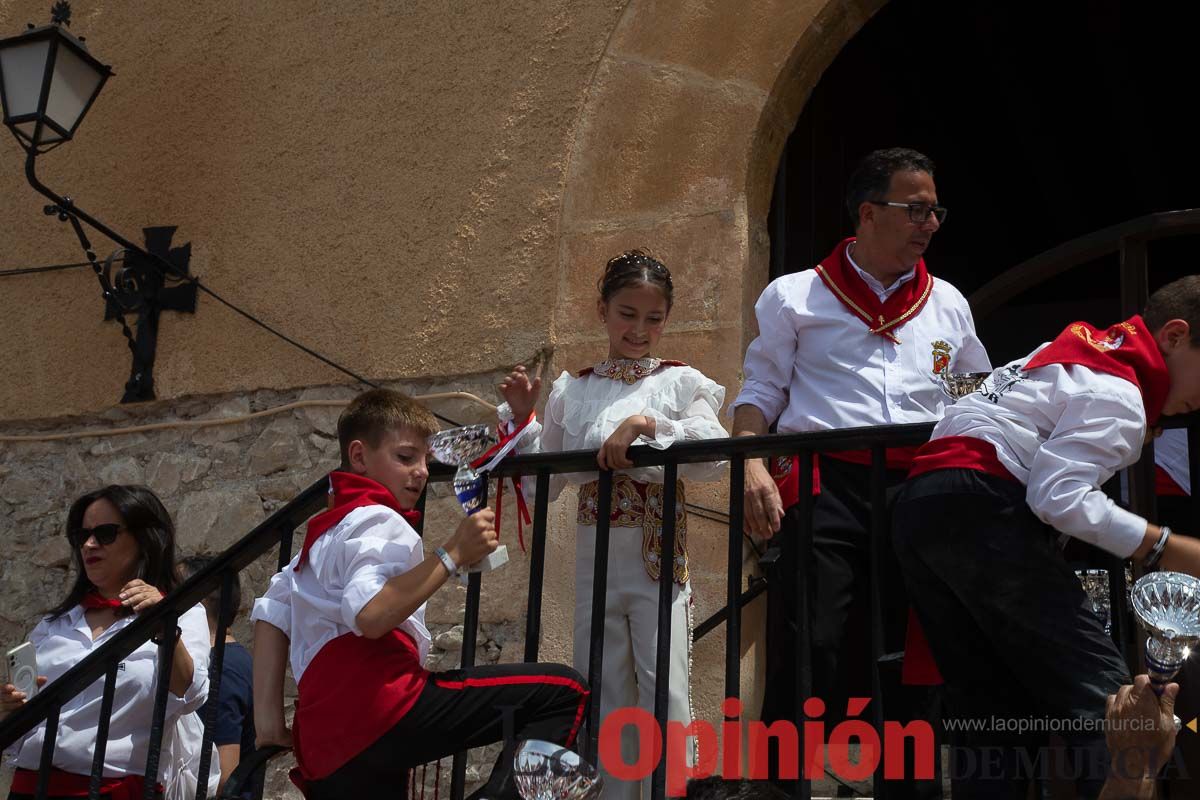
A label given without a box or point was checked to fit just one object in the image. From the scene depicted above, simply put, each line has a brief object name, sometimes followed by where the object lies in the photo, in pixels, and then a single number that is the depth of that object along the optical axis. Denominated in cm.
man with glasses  322
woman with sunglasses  351
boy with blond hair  280
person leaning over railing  256
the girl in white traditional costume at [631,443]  331
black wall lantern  504
